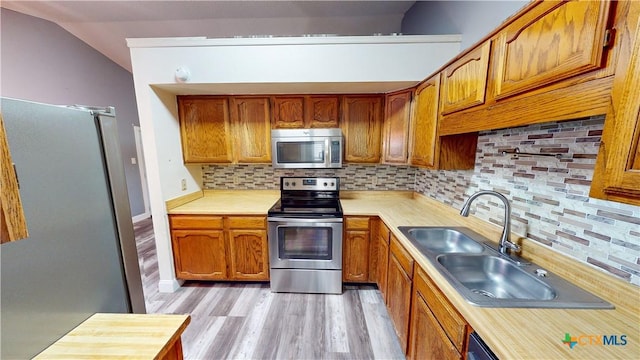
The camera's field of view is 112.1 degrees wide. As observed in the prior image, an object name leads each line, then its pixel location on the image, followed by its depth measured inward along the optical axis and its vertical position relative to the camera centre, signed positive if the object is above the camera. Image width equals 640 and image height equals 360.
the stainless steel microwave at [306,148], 2.24 +0.05
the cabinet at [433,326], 0.87 -0.80
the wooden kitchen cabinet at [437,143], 1.59 +0.06
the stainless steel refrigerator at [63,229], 0.60 -0.25
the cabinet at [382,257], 1.87 -0.94
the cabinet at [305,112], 2.35 +0.45
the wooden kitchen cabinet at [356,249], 2.13 -0.96
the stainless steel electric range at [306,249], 2.08 -0.94
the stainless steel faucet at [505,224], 1.17 -0.41
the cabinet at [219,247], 2.18 -0.95
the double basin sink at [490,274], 0.83 -0.60
